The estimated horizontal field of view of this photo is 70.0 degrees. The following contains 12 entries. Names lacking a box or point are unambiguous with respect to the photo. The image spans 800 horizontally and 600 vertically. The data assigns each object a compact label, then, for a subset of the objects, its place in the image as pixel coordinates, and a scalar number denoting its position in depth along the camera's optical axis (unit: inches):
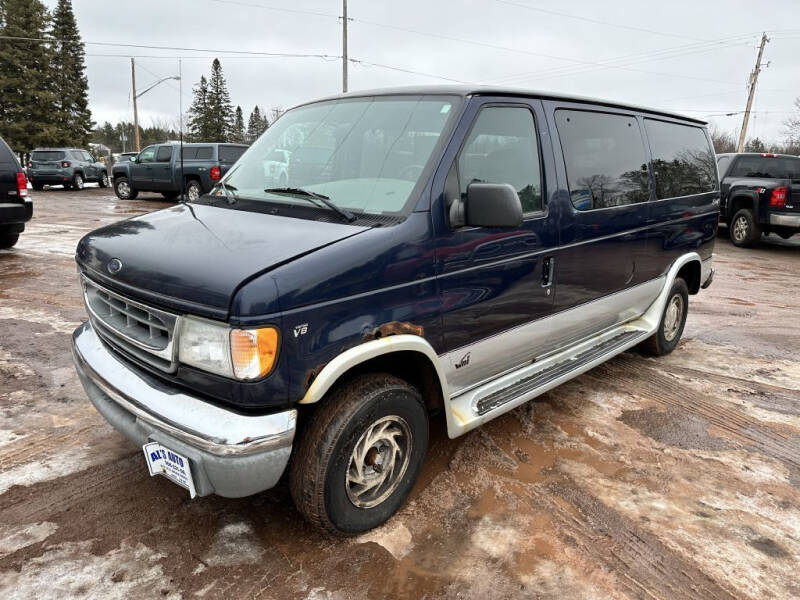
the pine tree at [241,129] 2360.6
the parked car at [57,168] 918.4
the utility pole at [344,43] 1037.2
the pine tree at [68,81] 1633.9
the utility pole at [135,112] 1354.8
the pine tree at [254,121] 3289.9
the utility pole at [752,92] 1357.0
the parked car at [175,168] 675.4
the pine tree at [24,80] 1528.1
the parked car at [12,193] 338.3
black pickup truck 478.6
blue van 88.8
